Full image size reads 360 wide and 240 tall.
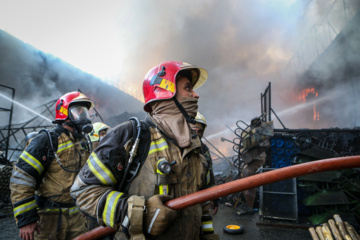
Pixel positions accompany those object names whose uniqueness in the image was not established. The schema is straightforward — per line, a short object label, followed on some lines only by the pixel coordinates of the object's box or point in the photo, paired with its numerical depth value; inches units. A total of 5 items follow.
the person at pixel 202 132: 157.8
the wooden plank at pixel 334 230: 107.9
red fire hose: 55.3
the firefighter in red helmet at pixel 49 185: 90.4
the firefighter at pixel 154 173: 51.0
